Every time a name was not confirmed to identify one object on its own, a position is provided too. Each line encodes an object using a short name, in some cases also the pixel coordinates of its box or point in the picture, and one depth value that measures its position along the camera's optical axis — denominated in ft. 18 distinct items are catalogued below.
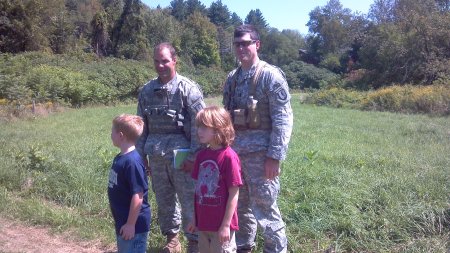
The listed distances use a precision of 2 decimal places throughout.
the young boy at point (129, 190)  9.98
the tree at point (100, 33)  146.10
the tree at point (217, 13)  315.37
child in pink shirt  9.90
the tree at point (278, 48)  228.37
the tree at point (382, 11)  151.12
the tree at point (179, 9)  295.07
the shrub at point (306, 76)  173.68
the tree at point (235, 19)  350.68
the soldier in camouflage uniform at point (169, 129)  13.14
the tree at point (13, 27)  103.40
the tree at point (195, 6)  320.78
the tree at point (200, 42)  193.67
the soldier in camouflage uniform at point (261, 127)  11.44
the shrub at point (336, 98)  94.99
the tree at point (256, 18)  359.83
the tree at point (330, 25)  226.79
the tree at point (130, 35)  148.66
